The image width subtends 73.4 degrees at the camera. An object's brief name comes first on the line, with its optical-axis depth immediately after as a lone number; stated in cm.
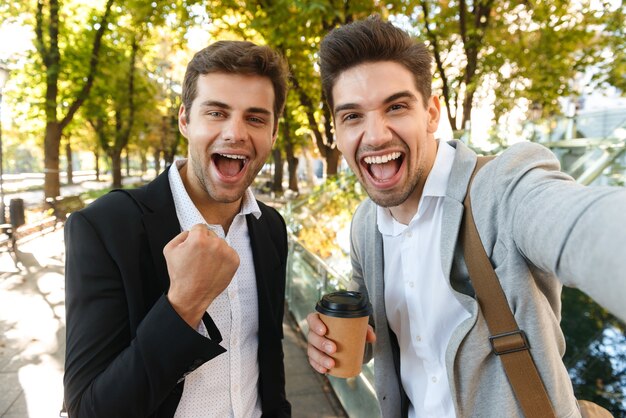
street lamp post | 928
